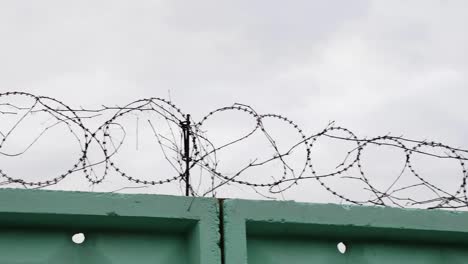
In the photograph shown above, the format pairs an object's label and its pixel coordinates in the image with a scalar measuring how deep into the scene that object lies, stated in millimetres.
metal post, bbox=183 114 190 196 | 3906
